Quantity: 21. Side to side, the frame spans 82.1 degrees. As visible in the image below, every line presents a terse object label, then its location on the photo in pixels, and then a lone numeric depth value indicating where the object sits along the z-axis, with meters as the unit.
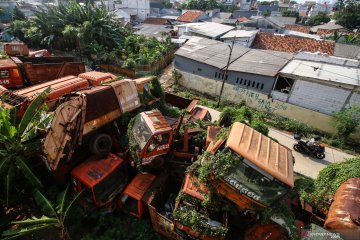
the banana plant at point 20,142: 7.07
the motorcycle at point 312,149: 12.11
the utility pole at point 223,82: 16.91
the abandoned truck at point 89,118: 7.43
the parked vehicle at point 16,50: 18.81
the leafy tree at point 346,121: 13.12
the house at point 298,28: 41.86
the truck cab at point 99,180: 7.60
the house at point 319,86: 13.99
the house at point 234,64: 16.64
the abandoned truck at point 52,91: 9.31
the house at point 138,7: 47.47
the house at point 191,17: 41.97
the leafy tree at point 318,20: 57.44
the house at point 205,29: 28.78
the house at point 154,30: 31.06
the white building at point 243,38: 27.59
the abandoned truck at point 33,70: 12.86
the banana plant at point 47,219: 5.96
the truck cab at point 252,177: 6.17
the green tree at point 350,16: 47.66
